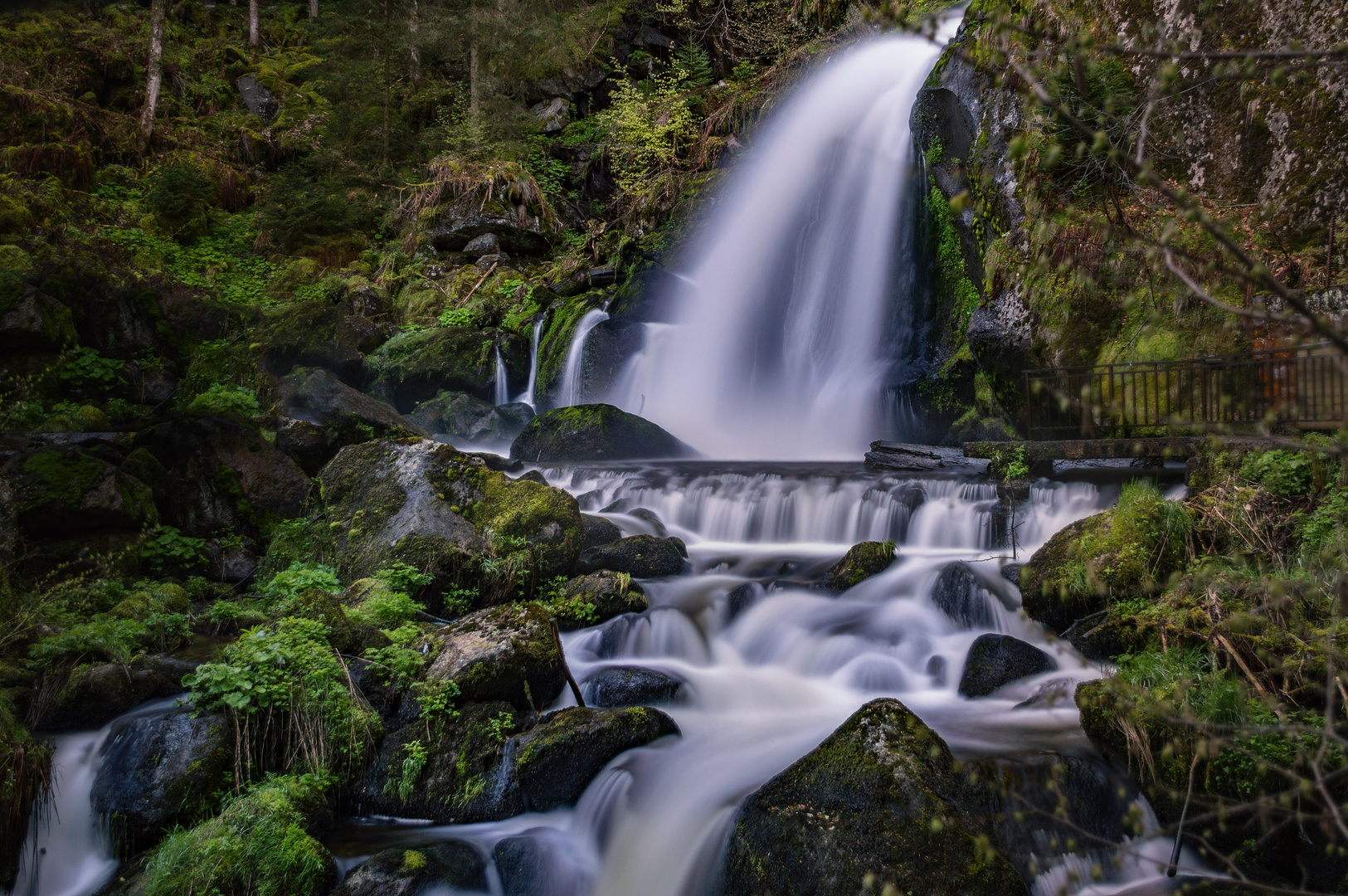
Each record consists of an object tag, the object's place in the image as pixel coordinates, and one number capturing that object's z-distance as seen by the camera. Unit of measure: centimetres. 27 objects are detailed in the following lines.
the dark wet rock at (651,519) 964
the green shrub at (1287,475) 579
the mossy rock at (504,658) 527
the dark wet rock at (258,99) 2403
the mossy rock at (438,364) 1628
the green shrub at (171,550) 728
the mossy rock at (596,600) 696
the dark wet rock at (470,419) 1532
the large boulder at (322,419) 969
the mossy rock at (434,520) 717
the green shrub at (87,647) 526
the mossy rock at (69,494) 663
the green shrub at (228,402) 980
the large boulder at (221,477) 808
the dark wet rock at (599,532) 888
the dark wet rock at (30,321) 920
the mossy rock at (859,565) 750
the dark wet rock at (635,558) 821
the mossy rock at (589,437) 1363
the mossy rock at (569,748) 478
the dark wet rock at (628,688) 589
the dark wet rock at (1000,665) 581
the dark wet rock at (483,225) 2016
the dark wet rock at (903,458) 1050
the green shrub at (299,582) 686
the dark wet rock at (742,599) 729
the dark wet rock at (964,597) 672
